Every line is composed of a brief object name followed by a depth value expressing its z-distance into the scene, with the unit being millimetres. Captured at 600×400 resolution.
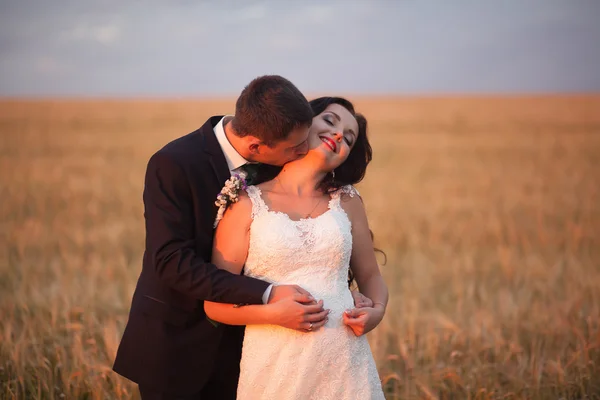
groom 3539
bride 3633
